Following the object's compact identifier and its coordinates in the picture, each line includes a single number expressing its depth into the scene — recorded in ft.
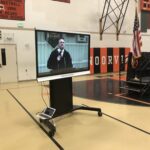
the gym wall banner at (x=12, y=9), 16.10
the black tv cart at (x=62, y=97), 6.94
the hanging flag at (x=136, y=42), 11.07
